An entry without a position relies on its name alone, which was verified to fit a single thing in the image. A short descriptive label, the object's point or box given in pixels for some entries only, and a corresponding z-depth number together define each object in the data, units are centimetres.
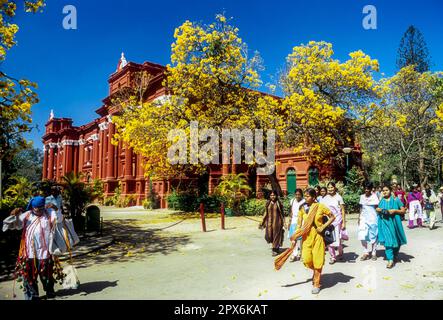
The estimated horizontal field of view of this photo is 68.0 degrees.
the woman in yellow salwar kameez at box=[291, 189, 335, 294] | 539
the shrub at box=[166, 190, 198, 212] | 2405
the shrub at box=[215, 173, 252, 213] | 2042
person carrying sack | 524
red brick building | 2920
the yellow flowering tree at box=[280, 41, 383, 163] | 2044
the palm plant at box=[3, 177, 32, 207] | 1374
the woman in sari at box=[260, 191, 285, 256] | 858
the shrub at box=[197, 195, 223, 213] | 2230
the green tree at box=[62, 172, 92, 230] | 1361
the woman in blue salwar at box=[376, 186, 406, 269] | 707
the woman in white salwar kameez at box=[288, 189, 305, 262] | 808
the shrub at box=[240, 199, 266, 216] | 2028
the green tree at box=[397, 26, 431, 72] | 4012
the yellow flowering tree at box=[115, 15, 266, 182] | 1669
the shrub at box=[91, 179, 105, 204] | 1432
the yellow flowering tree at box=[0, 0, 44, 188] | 846
